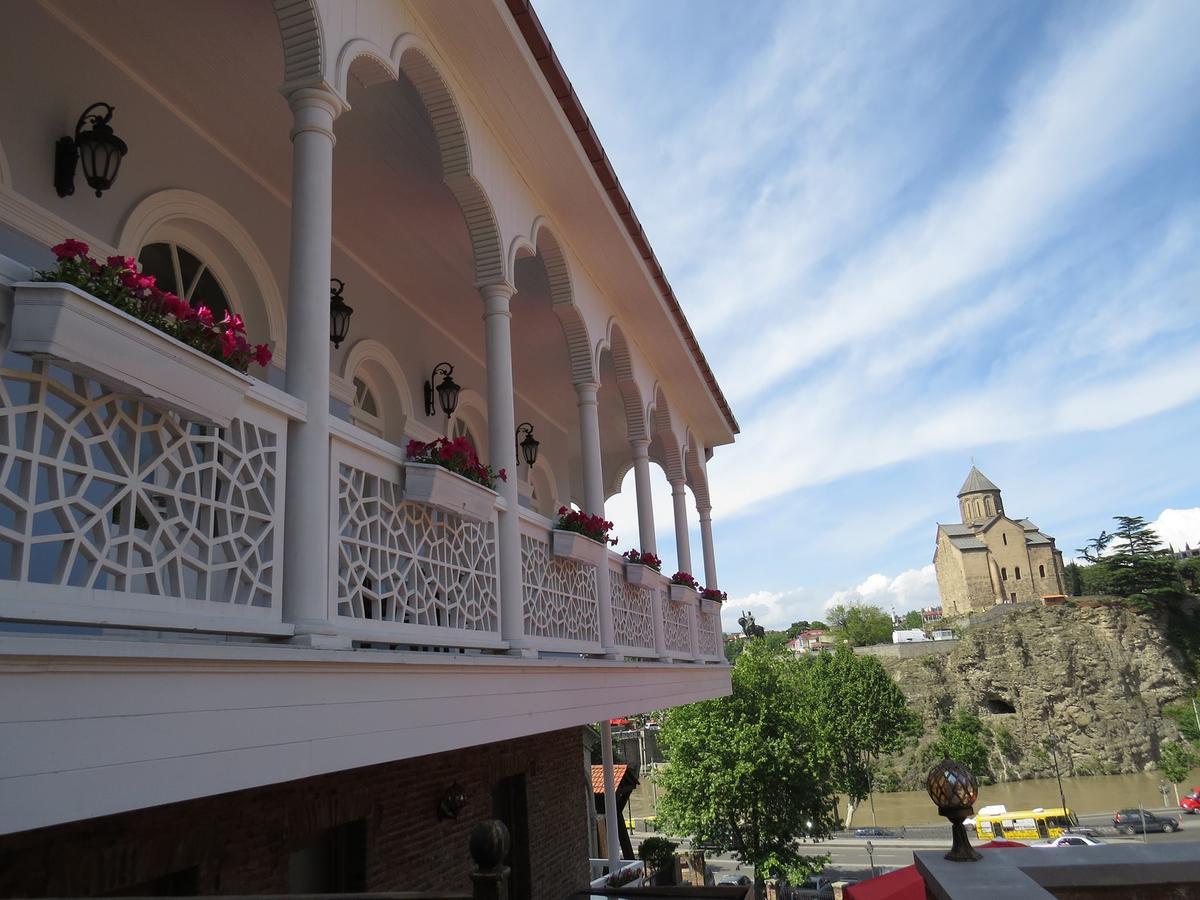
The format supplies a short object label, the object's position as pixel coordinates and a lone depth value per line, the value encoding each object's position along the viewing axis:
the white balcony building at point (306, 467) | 2.30
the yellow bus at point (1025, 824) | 39.84
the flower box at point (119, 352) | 2.18
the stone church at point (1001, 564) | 87.69
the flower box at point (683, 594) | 9.66
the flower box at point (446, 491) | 4.08
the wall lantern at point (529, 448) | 11.18
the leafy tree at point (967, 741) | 53.66
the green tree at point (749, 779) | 27.20
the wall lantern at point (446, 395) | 8.91
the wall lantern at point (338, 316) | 7.02
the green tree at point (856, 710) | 47.12
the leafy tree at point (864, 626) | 104.38
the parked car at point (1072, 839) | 33.37
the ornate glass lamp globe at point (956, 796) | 3.60
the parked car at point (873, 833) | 44.62
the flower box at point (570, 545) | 6.10
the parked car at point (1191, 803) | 44.94
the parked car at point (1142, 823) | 39.59
